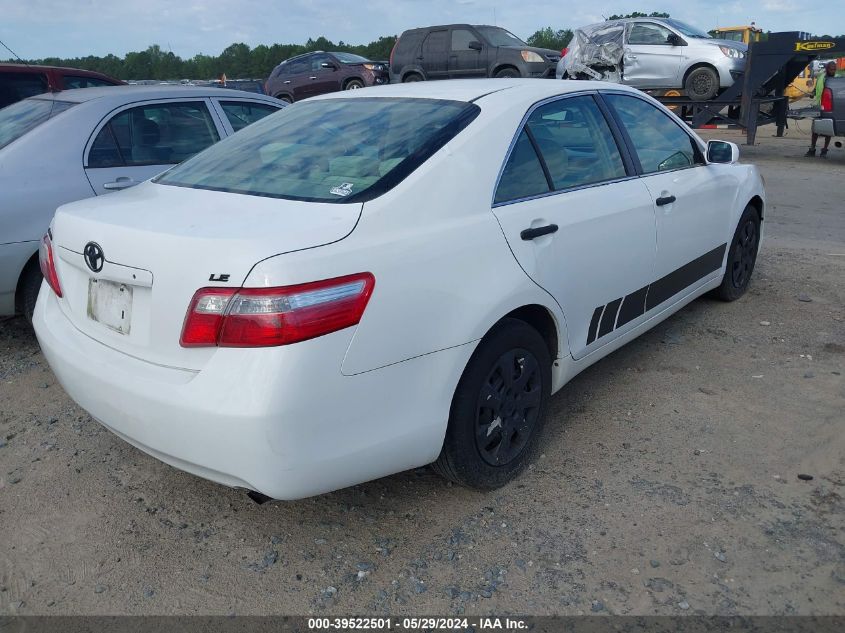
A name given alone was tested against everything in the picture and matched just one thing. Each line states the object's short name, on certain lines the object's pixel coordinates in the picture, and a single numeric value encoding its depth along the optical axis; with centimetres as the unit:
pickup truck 1263
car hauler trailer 1263
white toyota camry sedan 228
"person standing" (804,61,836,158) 1379
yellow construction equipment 2127
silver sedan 447
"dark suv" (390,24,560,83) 1598
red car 771
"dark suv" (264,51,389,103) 1917
